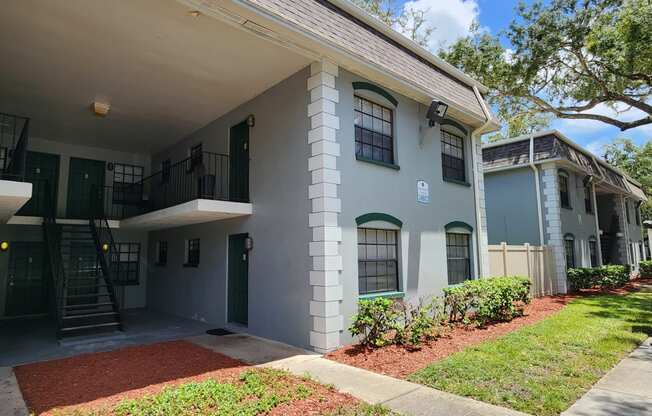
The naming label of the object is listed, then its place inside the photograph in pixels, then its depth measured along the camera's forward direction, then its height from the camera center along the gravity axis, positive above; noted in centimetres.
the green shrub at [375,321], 670 -120
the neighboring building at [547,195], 1452 +220
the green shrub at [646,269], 2183 -119
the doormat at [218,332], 855 -176
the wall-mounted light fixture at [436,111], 898 +327
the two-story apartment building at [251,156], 669 +232
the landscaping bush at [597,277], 1436 -111
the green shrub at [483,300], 817 -108
